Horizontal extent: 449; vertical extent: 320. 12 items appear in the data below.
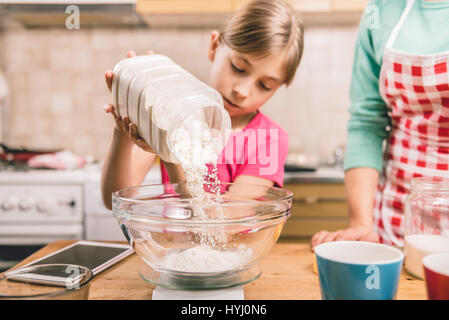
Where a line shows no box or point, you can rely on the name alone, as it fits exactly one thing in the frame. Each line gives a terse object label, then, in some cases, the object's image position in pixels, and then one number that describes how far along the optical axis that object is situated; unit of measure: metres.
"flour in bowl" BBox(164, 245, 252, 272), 0.46
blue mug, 0.36
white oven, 1.60
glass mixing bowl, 0.45
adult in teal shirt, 0.75
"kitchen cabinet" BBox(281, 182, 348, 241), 1.56
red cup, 0.35
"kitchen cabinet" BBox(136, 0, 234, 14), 1.75
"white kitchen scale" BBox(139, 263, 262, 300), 0.43
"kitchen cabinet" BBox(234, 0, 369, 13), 1.66
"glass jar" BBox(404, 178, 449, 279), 0.54
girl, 0.72
